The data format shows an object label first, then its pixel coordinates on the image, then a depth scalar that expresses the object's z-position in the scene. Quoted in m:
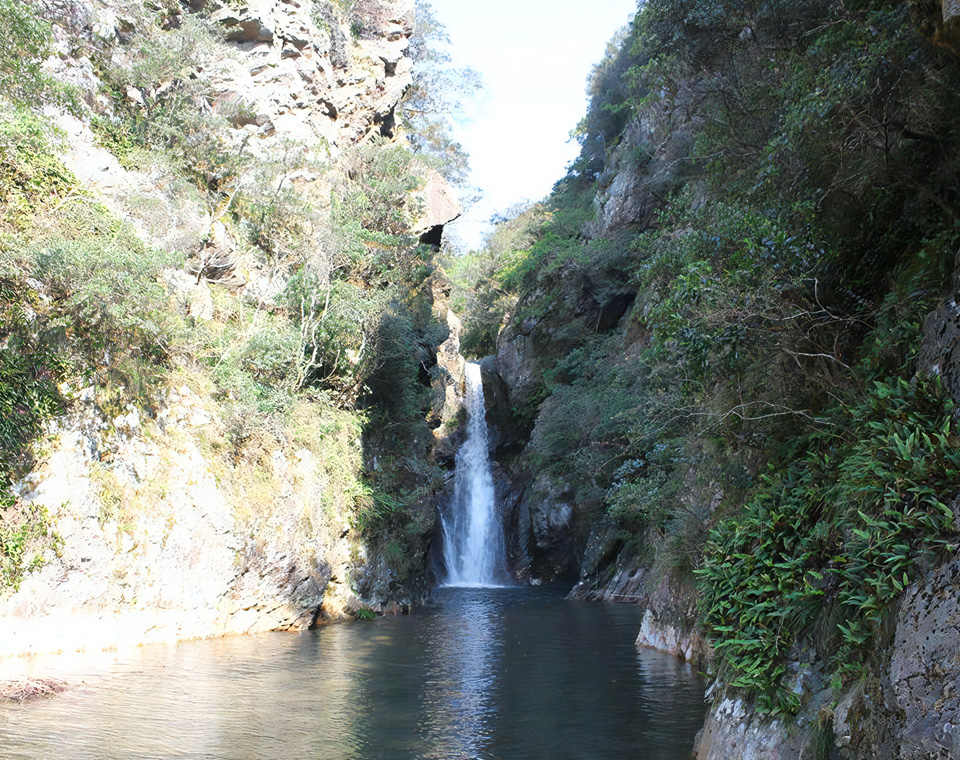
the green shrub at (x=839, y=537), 4.87
